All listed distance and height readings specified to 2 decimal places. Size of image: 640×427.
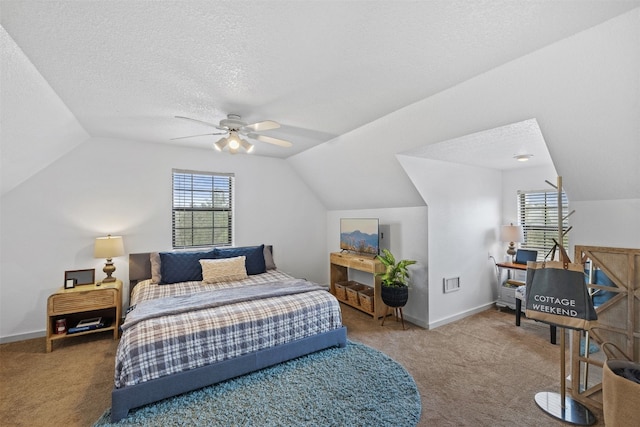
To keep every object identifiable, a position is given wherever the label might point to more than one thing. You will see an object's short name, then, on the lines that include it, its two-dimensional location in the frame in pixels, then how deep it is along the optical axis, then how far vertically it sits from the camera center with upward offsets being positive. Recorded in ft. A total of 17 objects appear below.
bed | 6.98 -3.54
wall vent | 12.46 -3.38
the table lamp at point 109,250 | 11.24 -1.61
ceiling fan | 8.84 +2.68
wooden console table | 12.82 -3.09
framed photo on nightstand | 10.95 -2.72
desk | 12.89 -3.96
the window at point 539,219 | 13.93 -0.31
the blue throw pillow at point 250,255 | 13.75 -2.24
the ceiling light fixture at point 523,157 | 11.69 +2.49
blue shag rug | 6.53 -5.04
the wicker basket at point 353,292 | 14.10 -4.28
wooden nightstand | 10.05 -3.63
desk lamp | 13.98 -1.13
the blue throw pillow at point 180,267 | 12.23 -2.56
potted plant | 11.68 -3.13
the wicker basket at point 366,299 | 13.13 -4.33
